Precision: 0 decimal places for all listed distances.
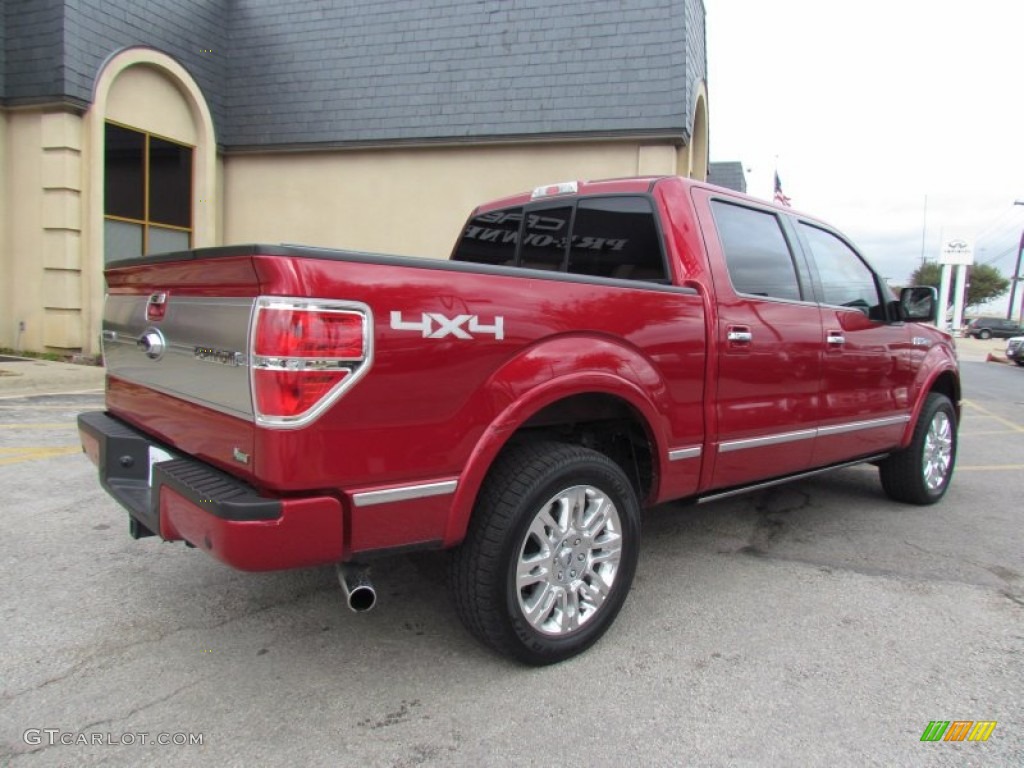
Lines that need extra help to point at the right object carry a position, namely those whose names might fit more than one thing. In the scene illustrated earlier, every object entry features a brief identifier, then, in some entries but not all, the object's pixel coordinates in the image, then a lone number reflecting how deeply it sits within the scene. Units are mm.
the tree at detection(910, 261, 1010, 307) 80938
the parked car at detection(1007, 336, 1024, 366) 25812
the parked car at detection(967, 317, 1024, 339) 53538
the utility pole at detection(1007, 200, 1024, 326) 58825
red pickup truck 2195
